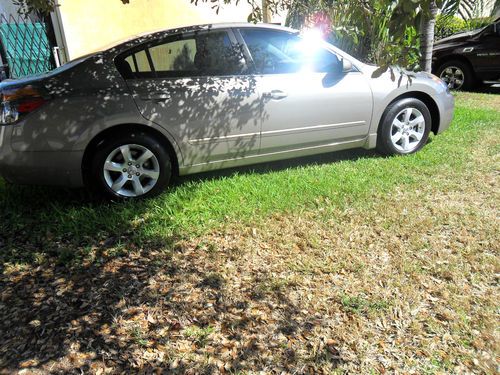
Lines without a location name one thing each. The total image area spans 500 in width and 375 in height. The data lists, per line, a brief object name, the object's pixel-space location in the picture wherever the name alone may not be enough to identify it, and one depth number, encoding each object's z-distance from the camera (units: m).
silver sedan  3.61
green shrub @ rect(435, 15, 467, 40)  12.43
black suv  9.09
